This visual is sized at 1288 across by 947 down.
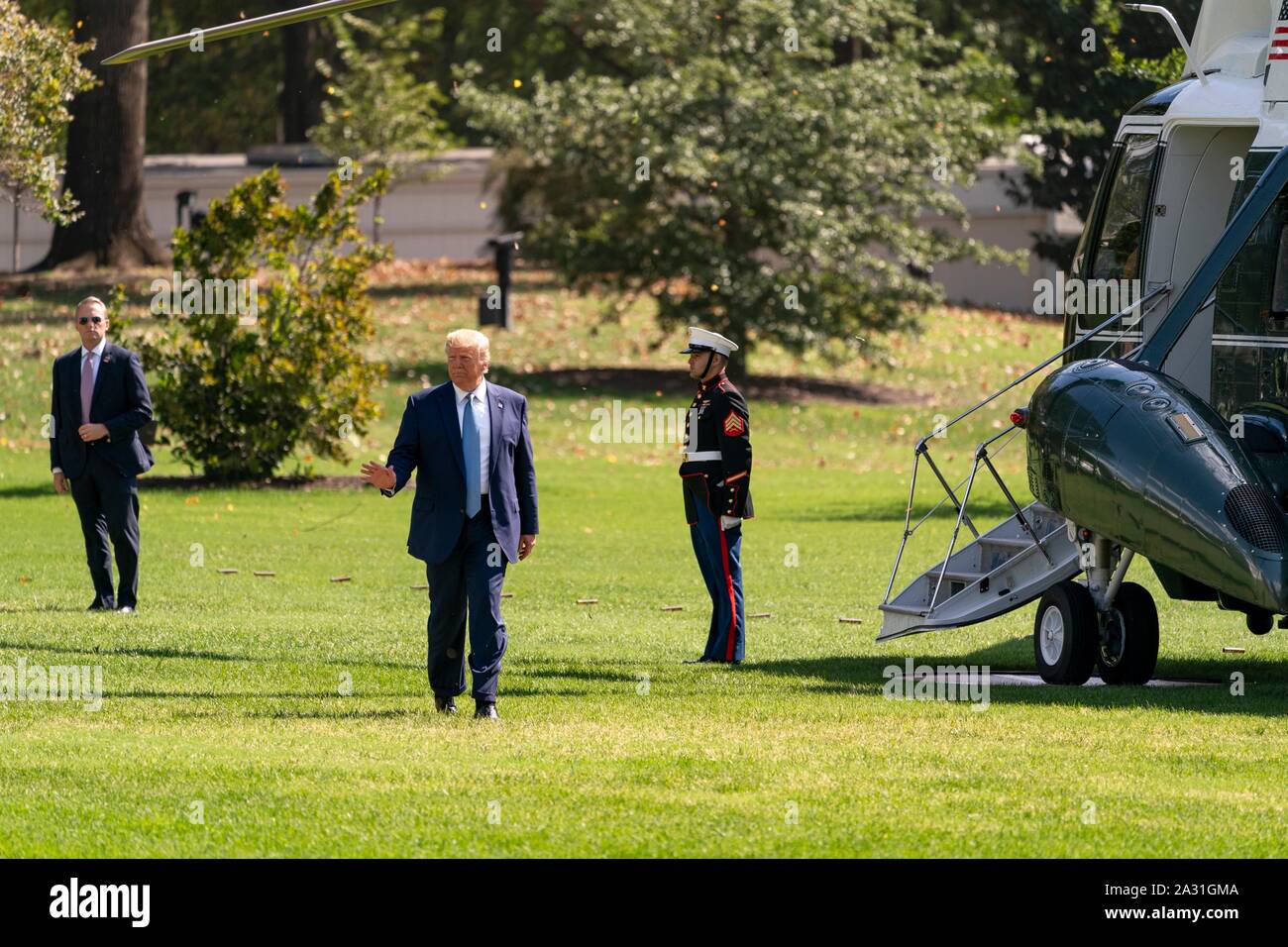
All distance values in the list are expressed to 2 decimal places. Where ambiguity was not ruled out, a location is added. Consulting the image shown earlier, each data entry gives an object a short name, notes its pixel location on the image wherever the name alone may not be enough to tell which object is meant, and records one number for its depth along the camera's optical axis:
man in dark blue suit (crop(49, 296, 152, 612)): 15.41
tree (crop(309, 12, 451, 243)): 44.16
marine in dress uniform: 13.72
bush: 25.83
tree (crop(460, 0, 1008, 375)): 35.53
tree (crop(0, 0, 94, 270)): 26.83
